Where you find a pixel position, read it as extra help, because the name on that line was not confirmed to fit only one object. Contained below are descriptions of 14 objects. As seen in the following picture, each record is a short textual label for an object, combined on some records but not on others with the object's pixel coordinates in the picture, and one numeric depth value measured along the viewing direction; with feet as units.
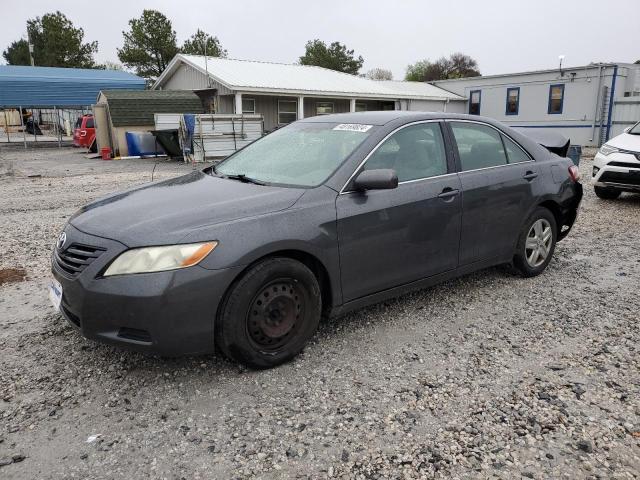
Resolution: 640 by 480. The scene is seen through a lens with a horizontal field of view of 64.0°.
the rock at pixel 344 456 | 8.07
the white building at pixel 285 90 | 74.02
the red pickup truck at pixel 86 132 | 76.69
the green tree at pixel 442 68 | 230.68
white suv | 27.48
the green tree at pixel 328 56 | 178.60
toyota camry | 9.25
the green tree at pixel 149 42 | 133.90
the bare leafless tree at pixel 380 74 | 239.40
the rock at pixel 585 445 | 8.28
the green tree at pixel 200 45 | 141.49
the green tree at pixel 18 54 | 180.55
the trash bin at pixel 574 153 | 33.30
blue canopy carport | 82.51
